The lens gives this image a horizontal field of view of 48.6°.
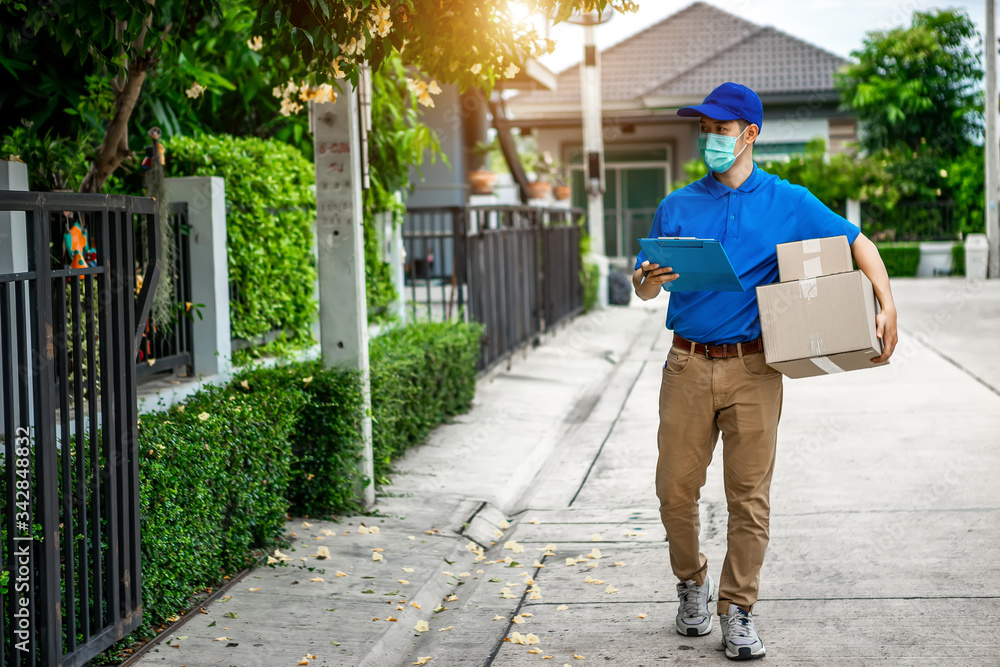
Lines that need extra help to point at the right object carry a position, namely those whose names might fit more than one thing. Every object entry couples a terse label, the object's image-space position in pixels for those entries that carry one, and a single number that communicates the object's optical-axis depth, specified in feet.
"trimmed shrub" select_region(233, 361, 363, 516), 19.58
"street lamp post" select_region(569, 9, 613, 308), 68.08
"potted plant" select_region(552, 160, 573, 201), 76.94
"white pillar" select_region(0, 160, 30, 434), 15.81
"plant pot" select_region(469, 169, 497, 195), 61.52
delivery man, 13.42
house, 96.89
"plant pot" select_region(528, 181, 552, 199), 68.33
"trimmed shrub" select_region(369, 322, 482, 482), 22.78
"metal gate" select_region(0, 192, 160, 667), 11.13
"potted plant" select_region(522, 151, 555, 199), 68.74
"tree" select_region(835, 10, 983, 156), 90.68
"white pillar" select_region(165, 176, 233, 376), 21.88
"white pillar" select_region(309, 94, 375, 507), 19.80
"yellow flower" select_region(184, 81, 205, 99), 22.98
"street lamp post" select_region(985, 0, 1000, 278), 80.48
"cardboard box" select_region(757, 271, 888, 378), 12.85
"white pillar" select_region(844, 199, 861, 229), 87.86
